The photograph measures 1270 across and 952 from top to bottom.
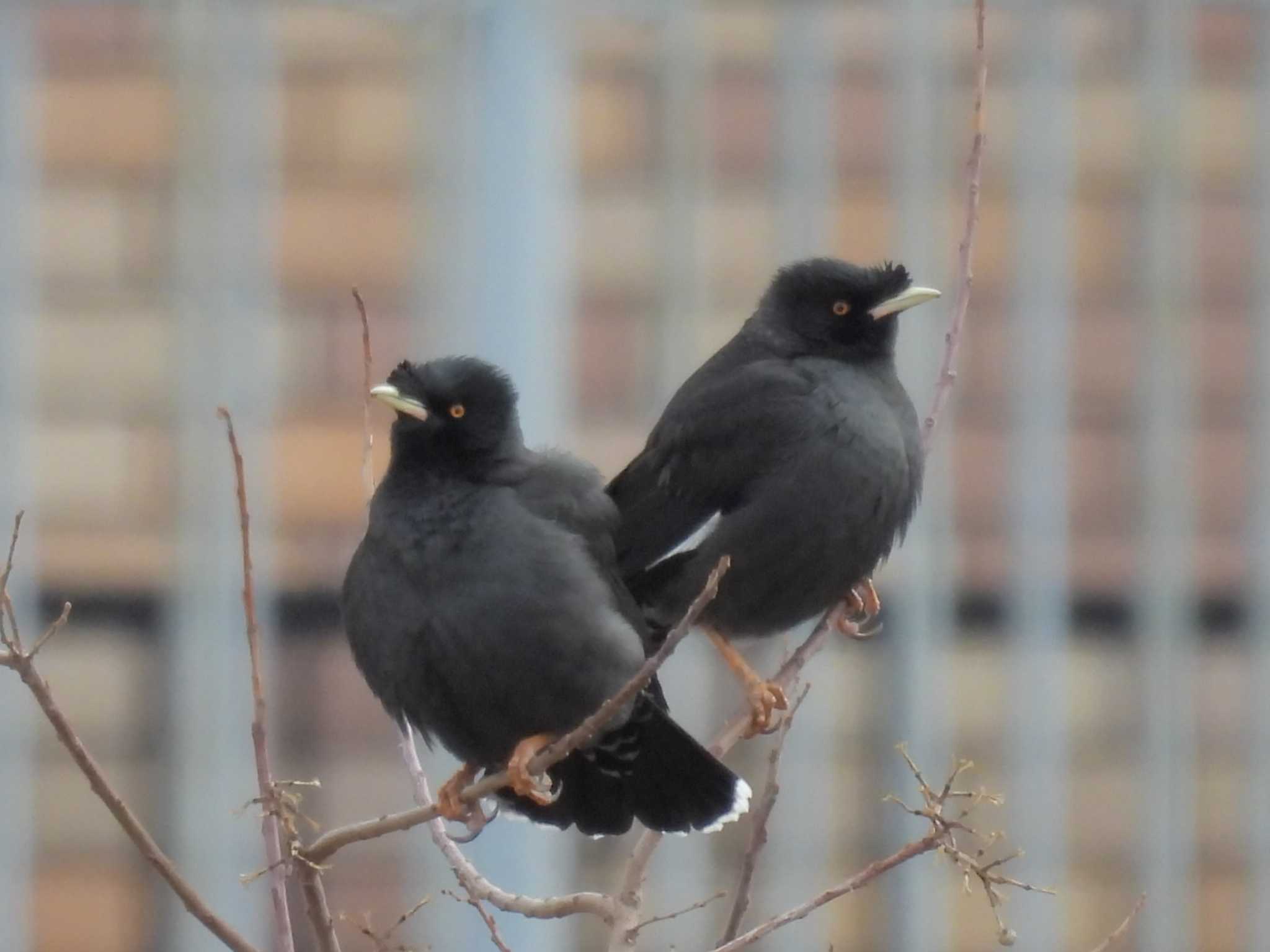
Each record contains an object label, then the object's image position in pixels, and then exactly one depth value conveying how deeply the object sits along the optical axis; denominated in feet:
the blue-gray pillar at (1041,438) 35.76
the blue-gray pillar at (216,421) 34.65
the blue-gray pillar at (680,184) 34.88
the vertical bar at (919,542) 35.42
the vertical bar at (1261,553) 36.60
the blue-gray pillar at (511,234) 33.86
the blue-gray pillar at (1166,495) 36.17
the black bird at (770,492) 21.43
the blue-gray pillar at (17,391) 34.53
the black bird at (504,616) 18.72
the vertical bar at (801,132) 35.27
